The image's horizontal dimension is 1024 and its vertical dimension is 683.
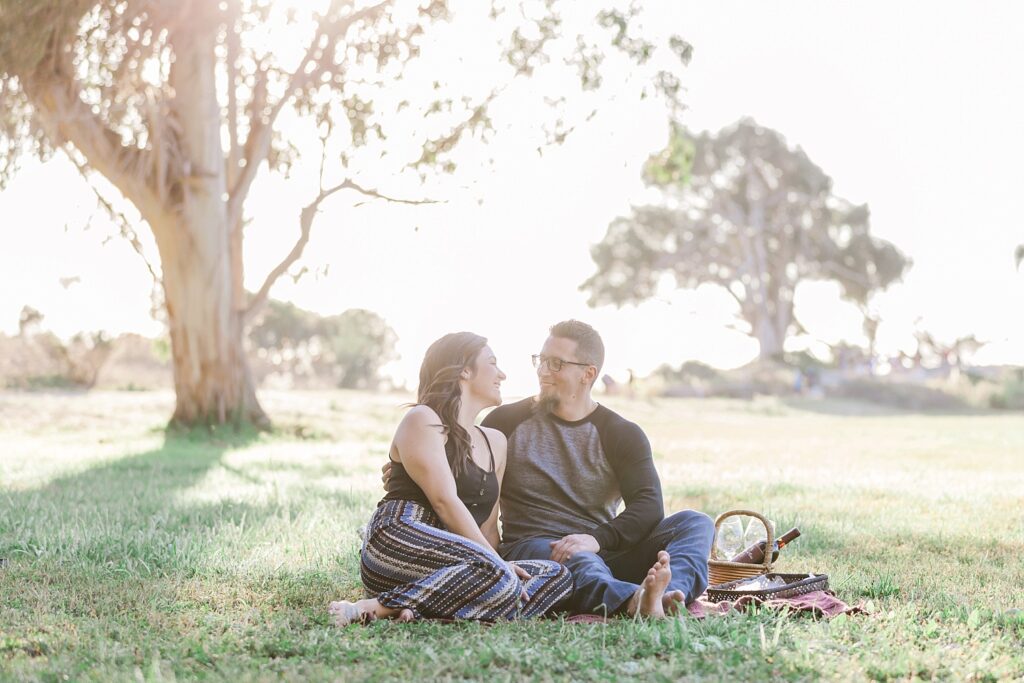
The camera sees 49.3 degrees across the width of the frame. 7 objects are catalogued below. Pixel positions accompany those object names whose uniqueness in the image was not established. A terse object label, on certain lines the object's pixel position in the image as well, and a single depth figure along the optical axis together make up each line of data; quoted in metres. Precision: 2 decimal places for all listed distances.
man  5.09
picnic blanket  4.59
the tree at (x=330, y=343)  35.66
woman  4.42
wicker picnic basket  5.27
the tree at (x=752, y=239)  42.47
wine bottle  5.41
